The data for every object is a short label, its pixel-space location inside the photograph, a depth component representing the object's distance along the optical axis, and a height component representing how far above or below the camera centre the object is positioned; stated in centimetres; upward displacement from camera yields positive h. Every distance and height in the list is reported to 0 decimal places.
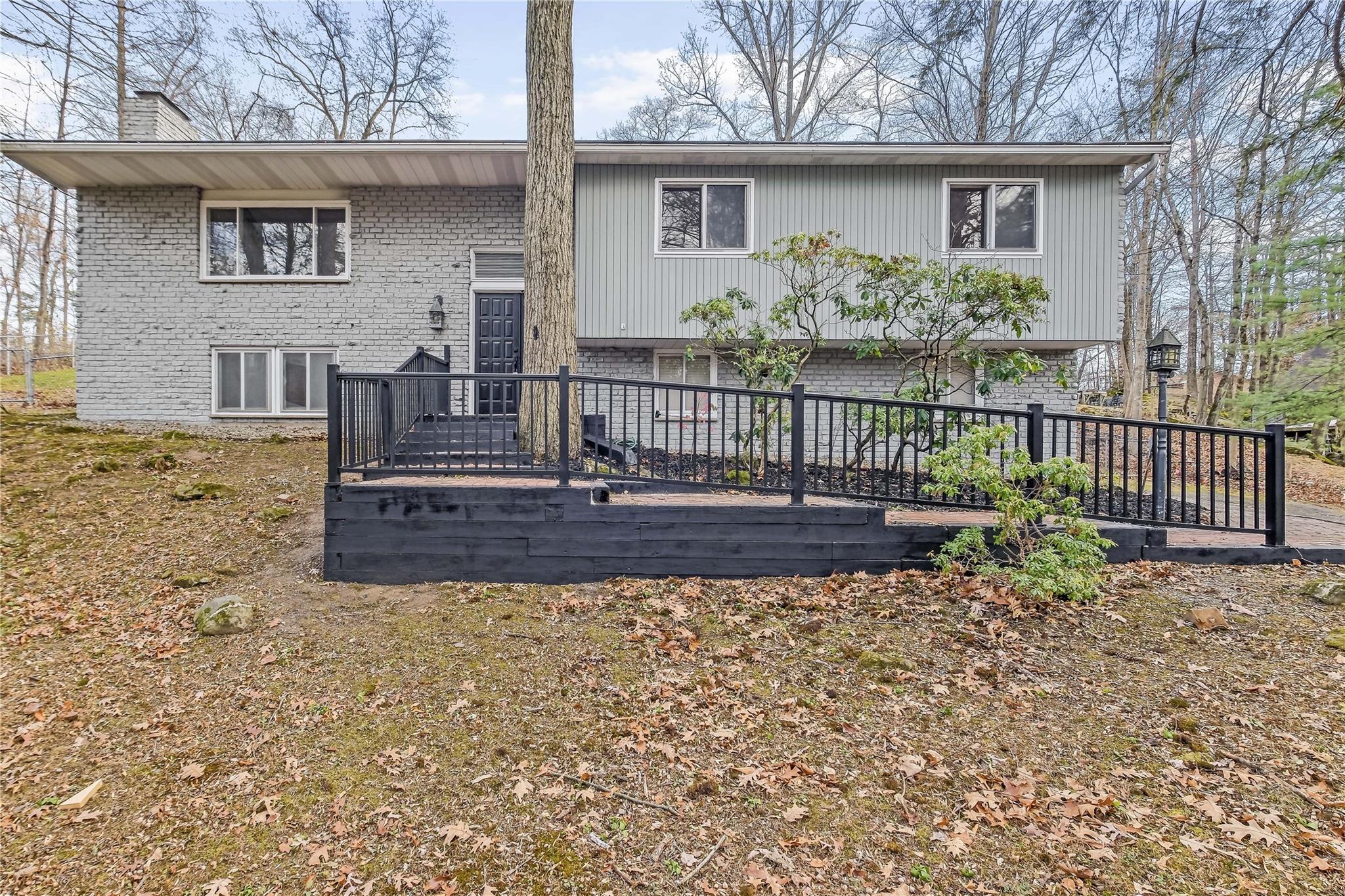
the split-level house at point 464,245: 931 +319
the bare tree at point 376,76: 1708 +1049
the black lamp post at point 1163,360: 680 +97
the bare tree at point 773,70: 1745 +1109
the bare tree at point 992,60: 1616 +1060
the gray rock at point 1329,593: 428 -108
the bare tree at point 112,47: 924 +741
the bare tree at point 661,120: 1831 +985
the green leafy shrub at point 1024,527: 420 -65
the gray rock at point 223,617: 414 -124
